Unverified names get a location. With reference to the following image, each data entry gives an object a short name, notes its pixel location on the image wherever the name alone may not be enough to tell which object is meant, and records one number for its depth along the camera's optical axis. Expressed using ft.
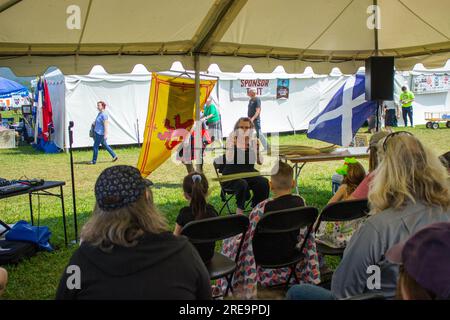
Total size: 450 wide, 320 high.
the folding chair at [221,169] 18.98
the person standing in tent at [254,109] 40.16
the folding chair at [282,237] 9.78
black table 13.48
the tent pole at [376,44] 17.44
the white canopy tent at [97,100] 40.78
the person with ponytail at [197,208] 10.19
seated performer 18.83
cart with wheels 53.83
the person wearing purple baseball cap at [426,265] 3.82
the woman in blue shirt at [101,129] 36.29
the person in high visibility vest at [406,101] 54.39
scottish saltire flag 23.35
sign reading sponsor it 48.21
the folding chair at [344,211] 10.41
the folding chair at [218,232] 9.05
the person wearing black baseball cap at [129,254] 5.08
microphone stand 14.79
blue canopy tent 60.69
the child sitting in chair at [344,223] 11.60
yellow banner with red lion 19.10
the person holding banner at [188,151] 22.12
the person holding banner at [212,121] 34.84
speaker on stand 19.34
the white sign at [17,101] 97.02
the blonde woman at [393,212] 6.45
